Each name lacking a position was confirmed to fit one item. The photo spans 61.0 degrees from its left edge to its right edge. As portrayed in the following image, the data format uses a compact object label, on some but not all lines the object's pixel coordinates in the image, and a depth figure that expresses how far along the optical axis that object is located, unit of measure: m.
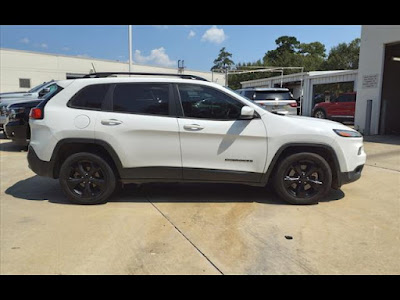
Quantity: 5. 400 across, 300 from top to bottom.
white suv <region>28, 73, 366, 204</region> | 4.65
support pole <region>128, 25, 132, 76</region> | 18.33
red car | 19.06
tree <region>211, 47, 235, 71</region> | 75.38
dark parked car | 8.34
